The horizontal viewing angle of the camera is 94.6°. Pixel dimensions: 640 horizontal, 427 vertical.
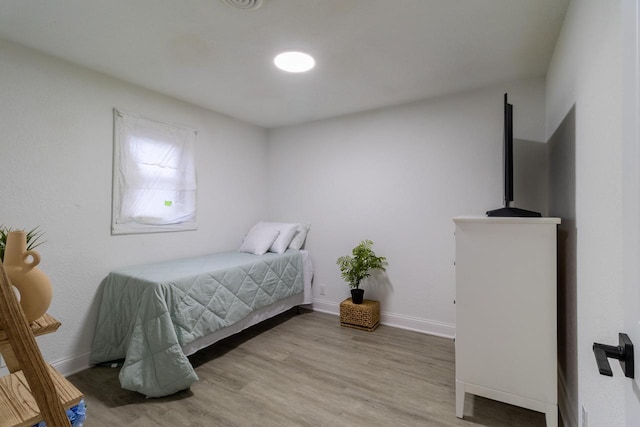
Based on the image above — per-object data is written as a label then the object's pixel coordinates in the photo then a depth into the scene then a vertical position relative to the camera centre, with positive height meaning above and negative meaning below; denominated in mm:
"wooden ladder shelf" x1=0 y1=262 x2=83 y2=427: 593 -312
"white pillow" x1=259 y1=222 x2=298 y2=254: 3396 -206
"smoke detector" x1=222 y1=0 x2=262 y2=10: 1527 +1116
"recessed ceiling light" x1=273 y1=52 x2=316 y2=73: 2092 +1144
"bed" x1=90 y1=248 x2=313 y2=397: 1933 -736
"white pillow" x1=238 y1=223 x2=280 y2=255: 3303 -273
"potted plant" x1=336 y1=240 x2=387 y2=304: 3051 -497
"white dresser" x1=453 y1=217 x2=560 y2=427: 1554 -507
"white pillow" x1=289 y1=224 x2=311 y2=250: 3592 -247
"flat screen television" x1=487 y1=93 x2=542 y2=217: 1776 +356
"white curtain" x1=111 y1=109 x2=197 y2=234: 2502 +356
